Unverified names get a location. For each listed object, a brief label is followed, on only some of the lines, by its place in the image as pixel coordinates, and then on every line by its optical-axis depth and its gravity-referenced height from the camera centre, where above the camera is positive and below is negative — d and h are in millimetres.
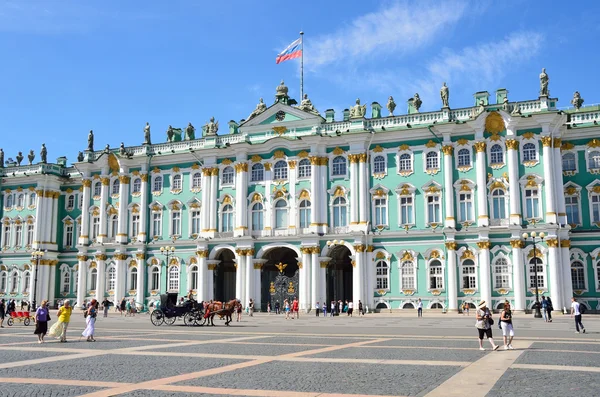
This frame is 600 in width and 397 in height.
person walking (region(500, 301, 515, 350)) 20688 -1368
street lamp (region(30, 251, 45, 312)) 59659 +3048
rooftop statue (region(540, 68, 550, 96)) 50844 +16325
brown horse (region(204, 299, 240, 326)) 36219 -1195
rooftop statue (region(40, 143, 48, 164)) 70500 +15177
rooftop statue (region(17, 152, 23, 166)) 73812 +15419
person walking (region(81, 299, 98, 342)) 25109 -1385
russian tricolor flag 58156 +21406
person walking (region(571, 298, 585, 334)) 28064 -1269
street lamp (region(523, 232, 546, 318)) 43450 -1367
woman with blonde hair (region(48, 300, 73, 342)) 24525 -1369
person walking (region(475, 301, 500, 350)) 20461 -1196
